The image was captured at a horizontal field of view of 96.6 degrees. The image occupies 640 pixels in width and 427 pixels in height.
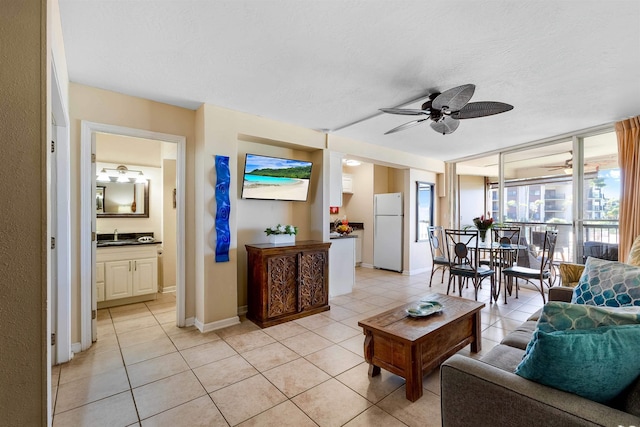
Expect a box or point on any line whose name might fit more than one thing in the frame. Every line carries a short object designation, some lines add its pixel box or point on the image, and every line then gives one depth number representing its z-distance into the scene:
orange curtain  3.35
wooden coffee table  1.91
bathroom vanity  3.60
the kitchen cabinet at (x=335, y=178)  4.25
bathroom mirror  4.17
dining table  3.99
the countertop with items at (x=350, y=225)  4.39
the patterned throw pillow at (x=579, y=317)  1.04
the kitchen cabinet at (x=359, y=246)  6.60
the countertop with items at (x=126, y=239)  3.67
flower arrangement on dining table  4.18
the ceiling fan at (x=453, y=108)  2.23
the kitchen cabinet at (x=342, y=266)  4.30
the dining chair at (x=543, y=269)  3.73
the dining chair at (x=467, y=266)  3.90
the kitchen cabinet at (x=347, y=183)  6.62
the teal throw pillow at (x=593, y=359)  0.94
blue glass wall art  3.06
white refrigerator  5.86
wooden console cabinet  3.17
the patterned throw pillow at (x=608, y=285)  1.65
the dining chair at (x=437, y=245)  4.72
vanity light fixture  4.16
